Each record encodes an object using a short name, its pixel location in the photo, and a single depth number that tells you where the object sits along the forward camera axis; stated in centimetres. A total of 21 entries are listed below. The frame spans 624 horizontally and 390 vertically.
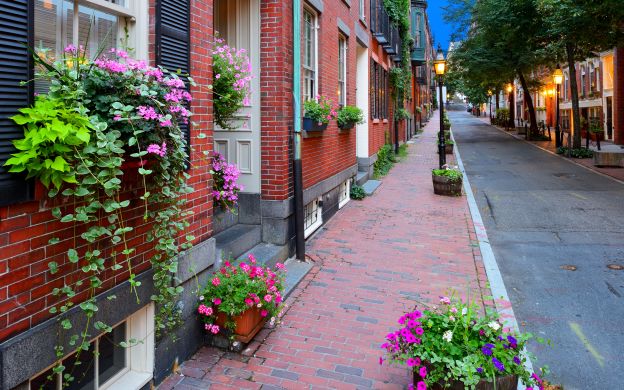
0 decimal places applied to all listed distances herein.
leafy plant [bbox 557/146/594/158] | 2219
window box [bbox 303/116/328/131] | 771
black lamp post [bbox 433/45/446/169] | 1578
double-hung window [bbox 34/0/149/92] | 289
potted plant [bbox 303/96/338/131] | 775
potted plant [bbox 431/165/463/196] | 1282
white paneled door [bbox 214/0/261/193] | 666
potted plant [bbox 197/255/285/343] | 426
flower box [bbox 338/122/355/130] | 1049
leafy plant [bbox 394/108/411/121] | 2177
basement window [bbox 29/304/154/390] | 324
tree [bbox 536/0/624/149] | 1413
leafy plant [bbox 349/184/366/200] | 1227
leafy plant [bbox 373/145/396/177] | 1642
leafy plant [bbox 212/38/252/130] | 501
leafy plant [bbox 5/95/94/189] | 238
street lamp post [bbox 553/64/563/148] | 2645
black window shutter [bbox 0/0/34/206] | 239
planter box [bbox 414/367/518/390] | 306
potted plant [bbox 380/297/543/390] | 308
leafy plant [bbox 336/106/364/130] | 1038
